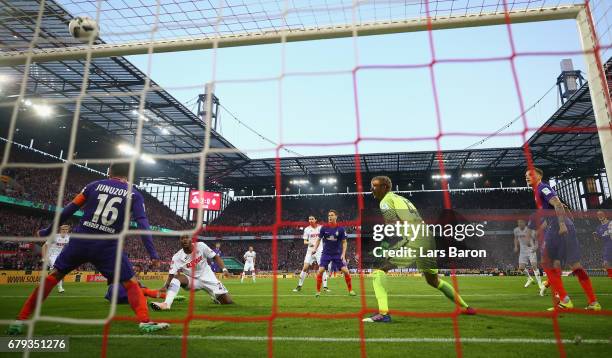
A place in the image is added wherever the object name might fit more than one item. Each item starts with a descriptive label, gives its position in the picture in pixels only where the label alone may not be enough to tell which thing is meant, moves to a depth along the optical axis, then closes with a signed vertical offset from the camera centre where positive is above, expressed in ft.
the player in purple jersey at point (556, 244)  17.13 +0.85
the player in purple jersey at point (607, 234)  29.19 +2.14
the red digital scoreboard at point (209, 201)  108.68 +19.74
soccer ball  12.62 +7.97
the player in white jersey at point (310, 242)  33.09 +2.50
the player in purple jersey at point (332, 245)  29.19 +1.66
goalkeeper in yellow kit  14.48 +0.75
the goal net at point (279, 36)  11.25 +7.80
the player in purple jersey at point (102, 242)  12.14 +0.92
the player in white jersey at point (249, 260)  62.54 +1.34
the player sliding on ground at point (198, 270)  19.67 -0.03
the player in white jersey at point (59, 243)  36.42 +2.82
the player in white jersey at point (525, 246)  32.60 +1.49
